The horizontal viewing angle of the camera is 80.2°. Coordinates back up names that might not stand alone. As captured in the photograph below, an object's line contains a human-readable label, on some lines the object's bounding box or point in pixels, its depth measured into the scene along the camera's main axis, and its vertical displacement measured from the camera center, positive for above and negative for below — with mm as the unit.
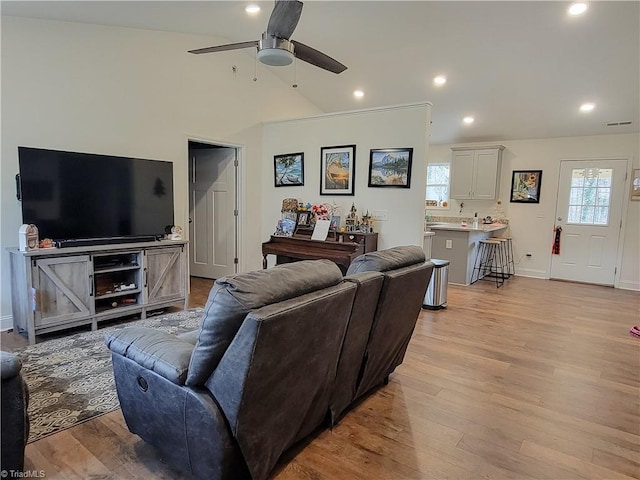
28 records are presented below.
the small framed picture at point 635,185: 5844 +410
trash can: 4520 -981
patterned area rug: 2154 -1250
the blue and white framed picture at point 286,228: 5297 -367
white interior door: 5652 -183
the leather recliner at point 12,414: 1344 -799
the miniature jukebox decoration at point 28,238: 3121 -363
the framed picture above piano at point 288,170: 5445 +463
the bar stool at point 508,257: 6949 -900
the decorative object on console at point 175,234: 4254 -402
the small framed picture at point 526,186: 6598 +395
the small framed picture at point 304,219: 5277 -241
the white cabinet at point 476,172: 6711 +631
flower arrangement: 5117 -127
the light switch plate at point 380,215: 4758 -134
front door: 6043 -129
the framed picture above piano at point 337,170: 4988 +444
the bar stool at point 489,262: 6395 -979
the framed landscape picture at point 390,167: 4543 +453
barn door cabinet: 3152 -823
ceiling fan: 2447 +1185
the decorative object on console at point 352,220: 4891 -217
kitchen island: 5965 -647
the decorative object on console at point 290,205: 5457 -50
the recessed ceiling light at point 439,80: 4965 +1661
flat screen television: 3287 -3
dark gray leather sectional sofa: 1403 -704
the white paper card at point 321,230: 4957 -360
